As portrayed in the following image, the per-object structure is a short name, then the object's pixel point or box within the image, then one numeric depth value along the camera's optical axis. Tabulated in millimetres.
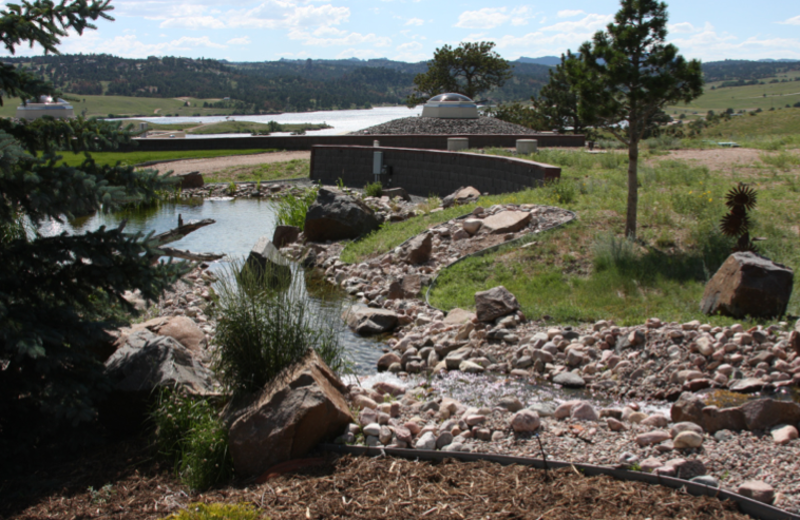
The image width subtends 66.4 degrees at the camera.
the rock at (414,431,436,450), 4051
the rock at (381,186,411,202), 18156
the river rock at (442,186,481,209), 15211
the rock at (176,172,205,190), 22859
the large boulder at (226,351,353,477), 3957
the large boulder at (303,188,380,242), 13688
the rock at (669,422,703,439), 3914
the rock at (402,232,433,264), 10742
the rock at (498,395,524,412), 4805
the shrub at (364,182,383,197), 18422
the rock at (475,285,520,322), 7684
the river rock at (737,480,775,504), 3078
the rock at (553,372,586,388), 6092
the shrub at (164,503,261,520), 3137
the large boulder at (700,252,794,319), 6520
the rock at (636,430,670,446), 3828
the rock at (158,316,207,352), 6023
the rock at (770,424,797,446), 3682
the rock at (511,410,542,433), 4086
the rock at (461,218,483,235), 11148
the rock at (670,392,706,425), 4176
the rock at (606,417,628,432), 4184
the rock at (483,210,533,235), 10695
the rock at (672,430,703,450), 3678
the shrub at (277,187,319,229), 15173
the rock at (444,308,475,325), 8016
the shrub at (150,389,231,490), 3986
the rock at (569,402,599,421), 4422
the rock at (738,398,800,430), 3863
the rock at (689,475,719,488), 3247
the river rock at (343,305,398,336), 8453
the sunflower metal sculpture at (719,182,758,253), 8000
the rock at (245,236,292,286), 9522
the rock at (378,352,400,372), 7105
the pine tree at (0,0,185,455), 3896
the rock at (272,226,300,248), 14102
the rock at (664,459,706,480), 3354
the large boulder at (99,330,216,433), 4535
